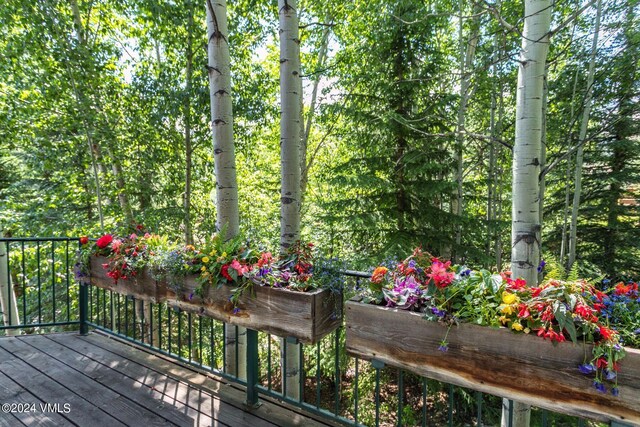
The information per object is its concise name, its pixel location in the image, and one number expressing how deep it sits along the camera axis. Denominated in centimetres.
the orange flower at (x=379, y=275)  149
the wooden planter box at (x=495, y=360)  102
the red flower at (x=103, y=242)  253
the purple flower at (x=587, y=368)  100
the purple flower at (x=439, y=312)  124
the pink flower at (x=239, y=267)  176
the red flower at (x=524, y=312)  113
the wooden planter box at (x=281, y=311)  156
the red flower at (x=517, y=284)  127
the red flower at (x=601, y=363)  100
